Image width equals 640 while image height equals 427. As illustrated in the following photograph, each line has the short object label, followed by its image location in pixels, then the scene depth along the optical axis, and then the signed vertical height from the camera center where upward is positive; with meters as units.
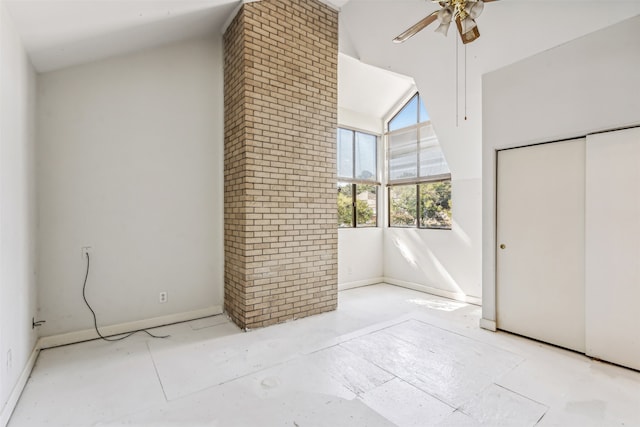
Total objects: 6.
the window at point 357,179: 5.50 +0.62
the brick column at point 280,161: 3.49 +0.62
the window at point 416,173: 5.08 +0.70
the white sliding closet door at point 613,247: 2.57 -0.29
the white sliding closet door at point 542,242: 2.93 -0.30
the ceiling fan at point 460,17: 2.37 +1.58
